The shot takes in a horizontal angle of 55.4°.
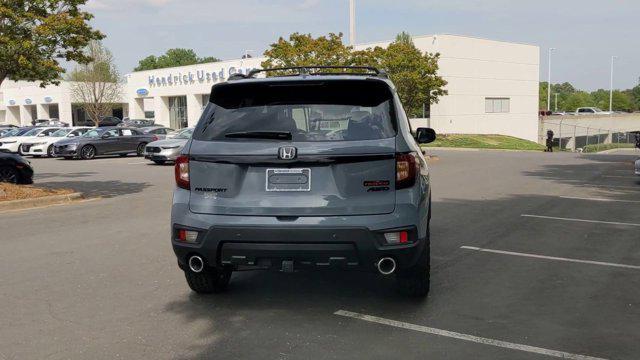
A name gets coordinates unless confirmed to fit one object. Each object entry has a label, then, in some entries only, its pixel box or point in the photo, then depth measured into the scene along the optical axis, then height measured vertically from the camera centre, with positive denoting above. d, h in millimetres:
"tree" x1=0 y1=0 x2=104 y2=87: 12320 +1787
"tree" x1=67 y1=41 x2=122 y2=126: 51094 +3139
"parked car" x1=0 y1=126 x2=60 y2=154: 31188 -818
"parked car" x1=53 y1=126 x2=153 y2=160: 27172 -1021
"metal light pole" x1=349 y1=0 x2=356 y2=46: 30908 +4842
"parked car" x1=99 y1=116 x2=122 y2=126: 54538 -13
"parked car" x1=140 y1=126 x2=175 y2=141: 30109 -546
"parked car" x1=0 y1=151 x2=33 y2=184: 14867 -1155
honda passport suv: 4523 -493
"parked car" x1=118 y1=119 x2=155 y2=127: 49225 -131
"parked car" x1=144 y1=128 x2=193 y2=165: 23062 -1136
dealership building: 45562 +2638
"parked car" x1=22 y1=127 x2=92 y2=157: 29797 -1039
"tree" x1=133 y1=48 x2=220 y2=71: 138625 +13848
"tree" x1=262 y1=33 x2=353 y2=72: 32938 +3652
